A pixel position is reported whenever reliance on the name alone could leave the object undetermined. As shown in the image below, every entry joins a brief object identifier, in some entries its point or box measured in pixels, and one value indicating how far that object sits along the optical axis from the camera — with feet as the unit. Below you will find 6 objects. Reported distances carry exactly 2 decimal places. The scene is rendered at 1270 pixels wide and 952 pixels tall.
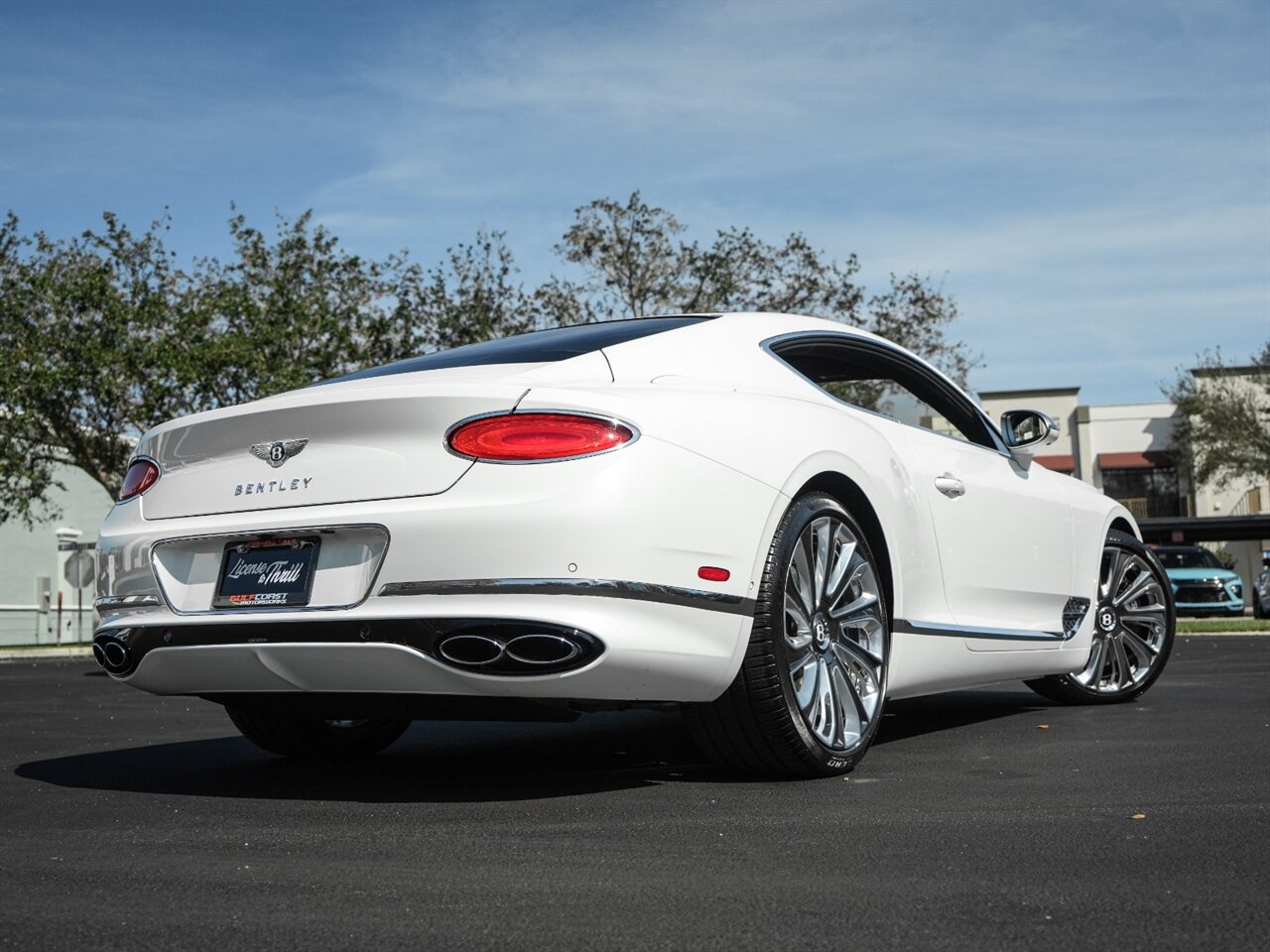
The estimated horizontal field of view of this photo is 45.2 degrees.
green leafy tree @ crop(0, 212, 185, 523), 88.63
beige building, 182.70
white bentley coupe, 13.21
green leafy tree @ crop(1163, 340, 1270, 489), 162.91
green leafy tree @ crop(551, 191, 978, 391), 107.34
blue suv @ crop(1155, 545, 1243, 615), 95.25
